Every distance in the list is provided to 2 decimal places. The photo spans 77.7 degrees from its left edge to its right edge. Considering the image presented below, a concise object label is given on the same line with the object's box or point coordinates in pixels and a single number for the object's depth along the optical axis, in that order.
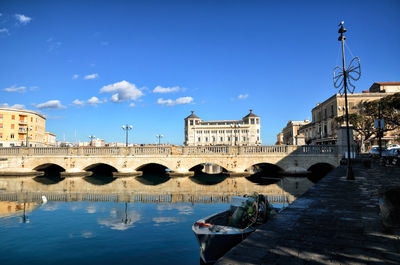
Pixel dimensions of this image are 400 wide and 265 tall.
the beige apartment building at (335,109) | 54.31
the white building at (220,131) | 111.69
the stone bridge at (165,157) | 30.56
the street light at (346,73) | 14.51
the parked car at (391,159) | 22.23
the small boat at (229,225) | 7.10
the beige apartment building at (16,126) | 60.06
